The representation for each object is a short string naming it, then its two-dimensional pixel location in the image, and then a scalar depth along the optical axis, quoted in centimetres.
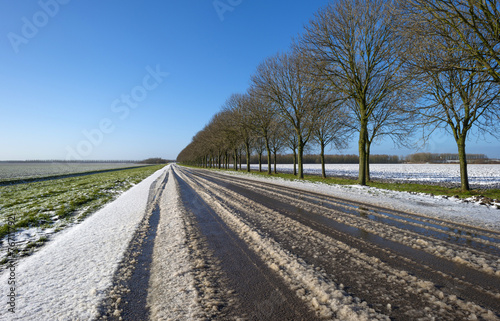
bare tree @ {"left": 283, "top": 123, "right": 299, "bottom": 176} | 2760
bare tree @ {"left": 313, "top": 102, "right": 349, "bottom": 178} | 2559
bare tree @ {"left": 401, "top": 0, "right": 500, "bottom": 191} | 816
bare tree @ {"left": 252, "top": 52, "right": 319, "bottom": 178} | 2389
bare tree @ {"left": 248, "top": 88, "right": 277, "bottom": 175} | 2717
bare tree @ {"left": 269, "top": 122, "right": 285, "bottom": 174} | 2779
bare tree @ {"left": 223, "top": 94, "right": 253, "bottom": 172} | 3203
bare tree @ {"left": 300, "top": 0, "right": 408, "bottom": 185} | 1459
